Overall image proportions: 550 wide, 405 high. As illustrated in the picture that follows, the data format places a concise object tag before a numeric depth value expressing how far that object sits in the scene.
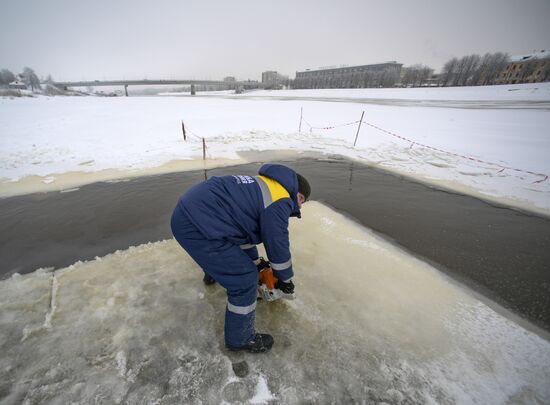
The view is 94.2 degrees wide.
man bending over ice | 1.94
